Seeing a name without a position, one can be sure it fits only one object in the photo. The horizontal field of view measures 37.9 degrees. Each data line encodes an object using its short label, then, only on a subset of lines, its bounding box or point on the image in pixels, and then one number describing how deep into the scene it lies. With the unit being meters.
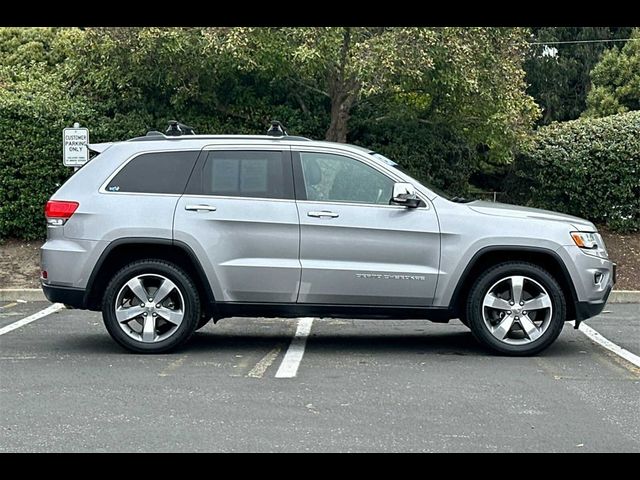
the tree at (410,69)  12.52
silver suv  7.96
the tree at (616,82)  24.86
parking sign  12.53
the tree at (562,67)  26.98
